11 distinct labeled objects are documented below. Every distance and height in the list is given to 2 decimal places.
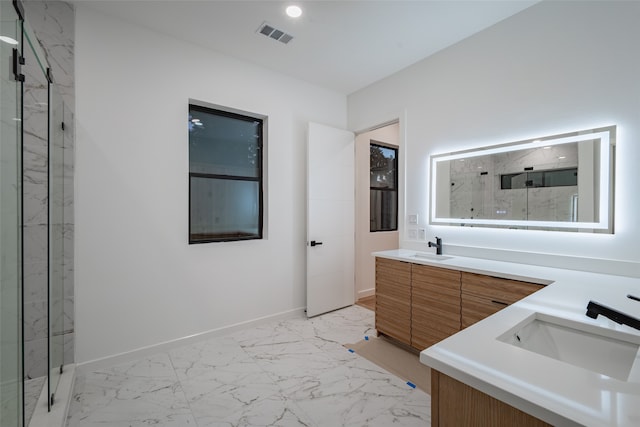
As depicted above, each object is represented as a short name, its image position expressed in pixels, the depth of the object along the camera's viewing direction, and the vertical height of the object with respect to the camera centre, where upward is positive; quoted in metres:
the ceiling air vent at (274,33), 2.63 +1.66
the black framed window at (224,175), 3.10 +0.40
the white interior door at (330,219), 3.56 -0.09
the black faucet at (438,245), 2.84 -0.32
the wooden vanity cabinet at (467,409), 0.70 -0.51
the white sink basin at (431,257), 2.77 -0.43
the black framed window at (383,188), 4.58 +0.39
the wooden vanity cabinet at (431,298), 2.05 -0.70
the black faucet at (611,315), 0.94 -0.35
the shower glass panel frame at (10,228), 1.27 -0.09
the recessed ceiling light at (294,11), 2.36 +1.66
